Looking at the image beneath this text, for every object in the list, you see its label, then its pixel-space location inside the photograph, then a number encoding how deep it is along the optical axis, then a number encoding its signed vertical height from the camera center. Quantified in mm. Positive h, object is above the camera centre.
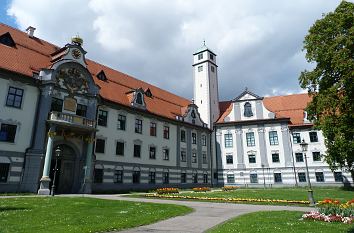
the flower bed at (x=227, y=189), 37738 -97
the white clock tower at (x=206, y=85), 52562 +19279
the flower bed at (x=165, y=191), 29531 -299
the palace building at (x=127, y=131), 25859 +7209
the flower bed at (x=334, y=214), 11445 -1034
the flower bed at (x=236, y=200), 19650 -827
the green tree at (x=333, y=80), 22016 +8969
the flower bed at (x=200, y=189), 35822 -163
